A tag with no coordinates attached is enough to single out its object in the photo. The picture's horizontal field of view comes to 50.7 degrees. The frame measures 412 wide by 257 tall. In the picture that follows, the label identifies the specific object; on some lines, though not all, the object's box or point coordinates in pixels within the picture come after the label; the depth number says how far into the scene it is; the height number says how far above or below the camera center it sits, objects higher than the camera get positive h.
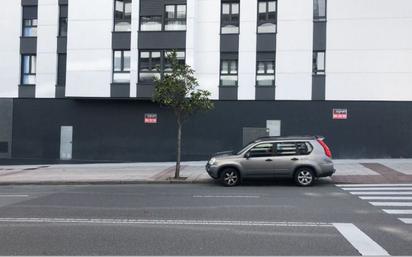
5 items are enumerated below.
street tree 16.39 +1.74
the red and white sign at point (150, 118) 25.16 +1.13
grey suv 14.59 -0.72
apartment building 23.23 +3.67
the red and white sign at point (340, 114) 23.50 +1.50
